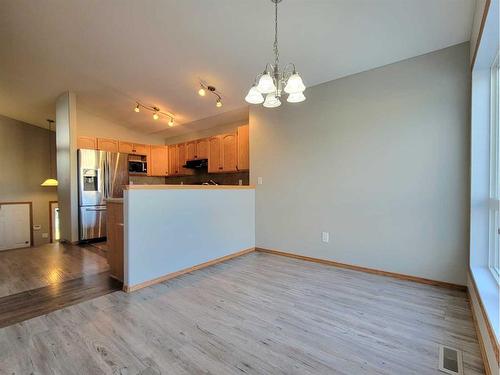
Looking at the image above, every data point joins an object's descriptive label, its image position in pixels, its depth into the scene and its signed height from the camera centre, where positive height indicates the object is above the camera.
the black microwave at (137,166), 5.74 +0.43
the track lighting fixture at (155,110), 4.86 +1.51
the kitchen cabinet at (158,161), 6.29 +0.61
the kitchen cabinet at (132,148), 5.81 +0.88
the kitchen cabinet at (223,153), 4.75 +0.62
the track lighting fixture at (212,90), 3.83 +1.50
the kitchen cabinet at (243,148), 4.51 +0.66
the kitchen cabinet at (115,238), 2.76 -0.61
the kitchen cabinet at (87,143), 5.14 +0.89
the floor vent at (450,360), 1.44 -1.08
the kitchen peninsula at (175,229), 2.58 -0.55
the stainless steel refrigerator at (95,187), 4.83 -0.04
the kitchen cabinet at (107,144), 5.44 +0.91
